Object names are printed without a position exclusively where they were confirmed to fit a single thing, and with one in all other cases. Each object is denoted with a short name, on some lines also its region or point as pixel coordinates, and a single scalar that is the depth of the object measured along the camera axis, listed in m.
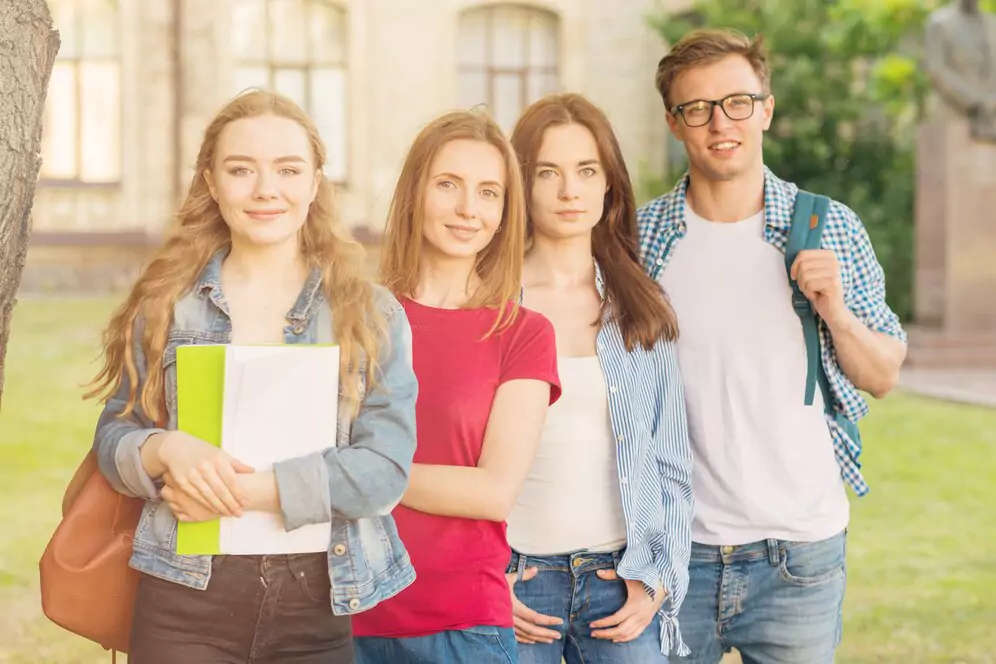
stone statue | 14.92
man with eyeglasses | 3.10
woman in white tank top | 2.88
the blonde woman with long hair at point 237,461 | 2.32
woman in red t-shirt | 2.64
